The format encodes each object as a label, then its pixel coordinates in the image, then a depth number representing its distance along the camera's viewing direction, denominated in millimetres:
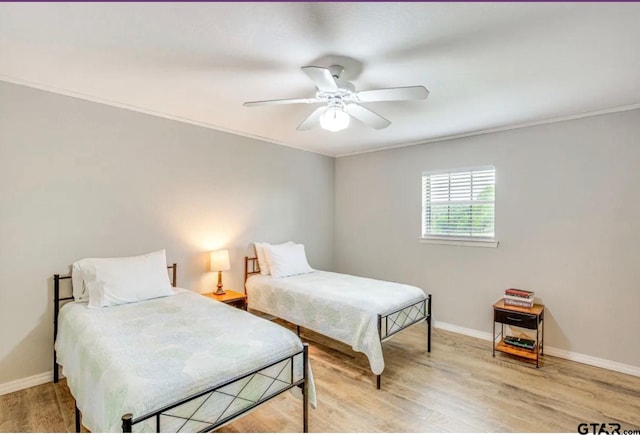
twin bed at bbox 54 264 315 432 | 1452
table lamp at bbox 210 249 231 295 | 3631
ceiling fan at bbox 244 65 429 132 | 2051
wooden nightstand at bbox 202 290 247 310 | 3512
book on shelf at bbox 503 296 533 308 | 3334
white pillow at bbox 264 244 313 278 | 3957
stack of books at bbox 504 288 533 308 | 3348
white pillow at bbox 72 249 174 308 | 2623
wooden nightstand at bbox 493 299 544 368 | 3180
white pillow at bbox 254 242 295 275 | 4070
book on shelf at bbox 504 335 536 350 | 3264
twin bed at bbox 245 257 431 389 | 2773
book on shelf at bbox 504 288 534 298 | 3367
